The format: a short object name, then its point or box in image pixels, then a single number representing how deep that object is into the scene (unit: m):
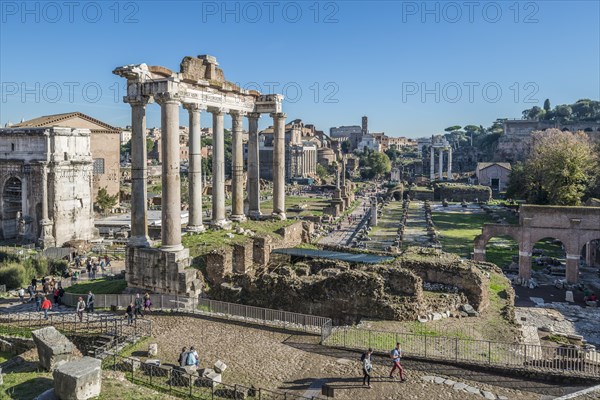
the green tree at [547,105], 164.52
